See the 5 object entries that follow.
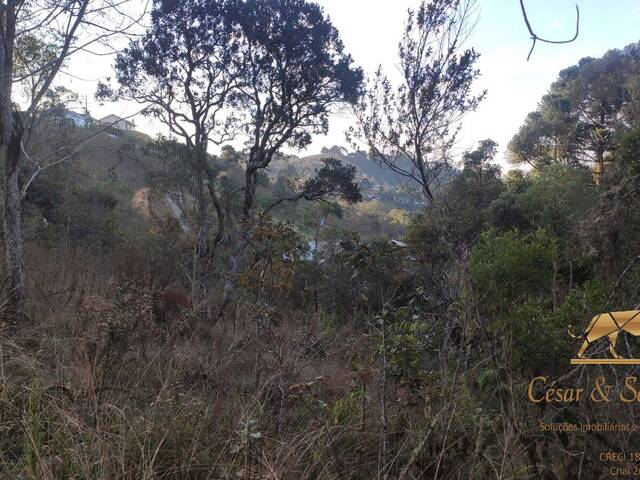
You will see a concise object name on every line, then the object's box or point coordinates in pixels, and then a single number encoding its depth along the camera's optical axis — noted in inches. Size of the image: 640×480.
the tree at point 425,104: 387.9
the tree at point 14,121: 177.3
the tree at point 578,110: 856.9
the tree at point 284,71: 424.2
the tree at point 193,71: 418.0
